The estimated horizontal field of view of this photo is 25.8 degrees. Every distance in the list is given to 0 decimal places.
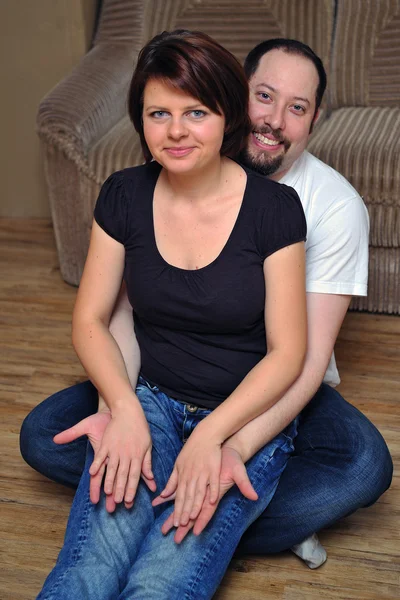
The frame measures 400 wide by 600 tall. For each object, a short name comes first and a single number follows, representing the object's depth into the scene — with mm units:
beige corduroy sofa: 2482
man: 1607
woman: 1401
